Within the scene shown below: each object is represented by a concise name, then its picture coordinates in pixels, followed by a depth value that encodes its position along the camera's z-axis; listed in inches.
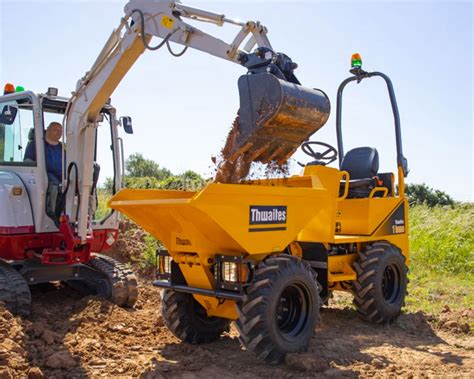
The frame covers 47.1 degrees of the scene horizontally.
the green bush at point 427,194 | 1033.7
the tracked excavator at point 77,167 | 228.4
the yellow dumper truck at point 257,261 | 178.1
